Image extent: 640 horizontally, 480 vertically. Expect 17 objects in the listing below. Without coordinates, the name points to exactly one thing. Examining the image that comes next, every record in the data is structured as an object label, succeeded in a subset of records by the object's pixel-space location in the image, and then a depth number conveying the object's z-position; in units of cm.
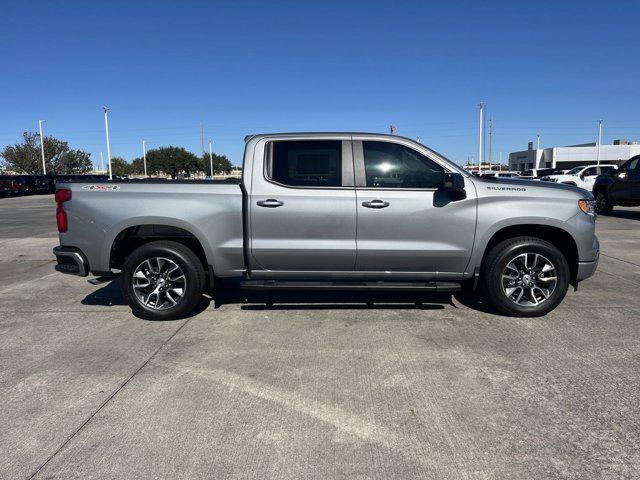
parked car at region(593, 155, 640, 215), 1430
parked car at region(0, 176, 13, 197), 3496
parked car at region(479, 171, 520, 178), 2432
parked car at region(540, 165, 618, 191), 2297
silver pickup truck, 504
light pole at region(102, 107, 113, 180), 5062
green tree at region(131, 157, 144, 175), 8281
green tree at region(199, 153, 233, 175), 8391
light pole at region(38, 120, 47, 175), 6050
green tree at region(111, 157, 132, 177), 9036
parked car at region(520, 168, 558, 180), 3591
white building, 7425
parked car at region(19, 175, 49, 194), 3728
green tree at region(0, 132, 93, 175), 6538
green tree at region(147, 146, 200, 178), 7744
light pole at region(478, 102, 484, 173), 5354
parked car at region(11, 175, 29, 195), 3578
